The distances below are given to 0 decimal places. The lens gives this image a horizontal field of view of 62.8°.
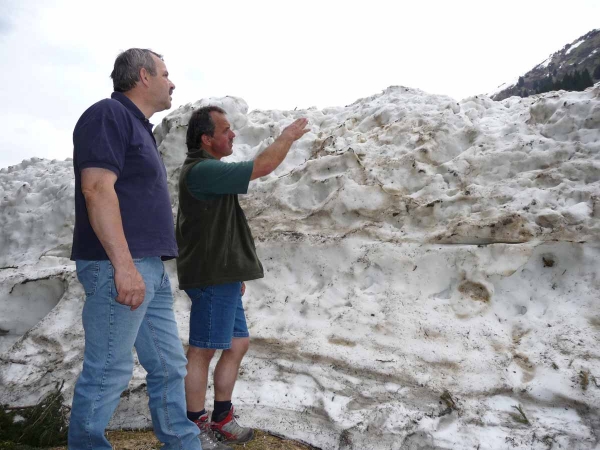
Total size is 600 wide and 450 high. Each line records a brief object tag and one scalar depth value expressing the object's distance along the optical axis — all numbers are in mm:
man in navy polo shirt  2338
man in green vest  3193
